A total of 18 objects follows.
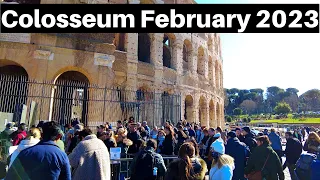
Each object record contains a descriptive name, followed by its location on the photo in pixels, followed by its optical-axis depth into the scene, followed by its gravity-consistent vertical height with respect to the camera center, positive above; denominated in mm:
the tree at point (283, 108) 64438 +699
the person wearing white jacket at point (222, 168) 3074 -761
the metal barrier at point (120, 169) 5380 -1391
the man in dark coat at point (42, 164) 2527 -584
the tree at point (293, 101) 75675 +3311
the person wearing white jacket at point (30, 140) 3656 -477
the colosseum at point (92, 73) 12148 +2340
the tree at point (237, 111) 73625 -207
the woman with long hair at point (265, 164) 4660 -1049
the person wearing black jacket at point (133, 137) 6250 -782
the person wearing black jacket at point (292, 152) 6609 -1142
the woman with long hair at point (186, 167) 2703 -658
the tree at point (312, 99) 68938 +3620
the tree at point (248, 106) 80000 +1661
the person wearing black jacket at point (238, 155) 5445 -1033
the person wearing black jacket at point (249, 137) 6787 -785
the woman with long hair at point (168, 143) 6391 -877
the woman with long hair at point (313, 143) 5573 -754
